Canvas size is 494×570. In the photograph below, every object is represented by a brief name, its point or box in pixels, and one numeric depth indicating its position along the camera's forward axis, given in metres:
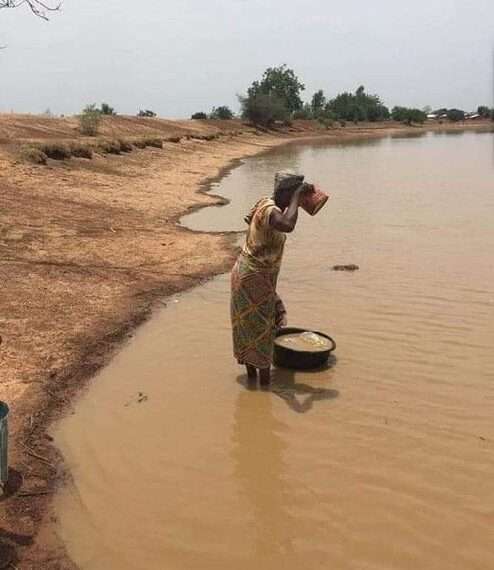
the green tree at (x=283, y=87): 80.50
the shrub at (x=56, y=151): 17.43
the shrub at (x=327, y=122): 75.26
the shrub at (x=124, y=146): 23.74
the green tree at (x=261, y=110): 64.06
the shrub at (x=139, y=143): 26.25
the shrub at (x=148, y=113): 56.32
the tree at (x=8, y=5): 5.06
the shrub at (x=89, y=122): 29.95
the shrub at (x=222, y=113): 67.31
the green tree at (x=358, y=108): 91.31
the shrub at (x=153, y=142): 28.22
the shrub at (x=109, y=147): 21.76
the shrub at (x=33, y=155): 16.06
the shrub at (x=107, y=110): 48.56
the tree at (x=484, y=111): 128.56
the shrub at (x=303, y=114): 77.31
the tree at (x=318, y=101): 91.70
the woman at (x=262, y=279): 4.75
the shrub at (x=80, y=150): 18.93
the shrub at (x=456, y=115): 120.88
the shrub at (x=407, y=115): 101.56
